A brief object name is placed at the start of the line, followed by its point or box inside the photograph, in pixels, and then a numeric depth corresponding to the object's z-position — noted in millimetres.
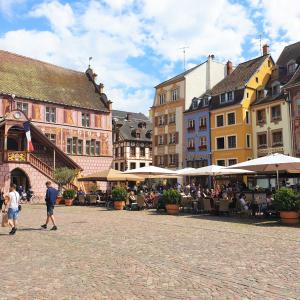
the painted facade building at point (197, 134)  38328
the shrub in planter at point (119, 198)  19499
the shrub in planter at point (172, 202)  16243
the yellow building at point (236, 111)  35001
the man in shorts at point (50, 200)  11749
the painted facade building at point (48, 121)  29087
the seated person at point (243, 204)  14447
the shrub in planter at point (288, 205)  12060
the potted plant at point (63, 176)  26598
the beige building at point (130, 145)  55110
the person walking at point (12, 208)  10929
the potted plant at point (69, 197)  23593
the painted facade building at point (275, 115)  32223
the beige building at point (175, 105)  41081
